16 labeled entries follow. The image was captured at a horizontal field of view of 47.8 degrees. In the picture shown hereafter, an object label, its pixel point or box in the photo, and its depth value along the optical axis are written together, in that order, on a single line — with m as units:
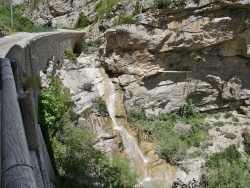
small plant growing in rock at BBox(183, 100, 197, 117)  17.58
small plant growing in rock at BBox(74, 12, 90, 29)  27.33
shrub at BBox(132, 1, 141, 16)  17.20
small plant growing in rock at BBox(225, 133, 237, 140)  15.56
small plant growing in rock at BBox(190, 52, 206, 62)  16.65
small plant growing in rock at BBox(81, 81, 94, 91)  15.99
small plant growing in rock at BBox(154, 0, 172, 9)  15.78
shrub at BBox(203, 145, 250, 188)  12.38
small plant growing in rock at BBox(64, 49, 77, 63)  18.73
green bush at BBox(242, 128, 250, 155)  14.78
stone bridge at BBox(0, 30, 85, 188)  1.81
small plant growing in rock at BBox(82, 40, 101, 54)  21.02
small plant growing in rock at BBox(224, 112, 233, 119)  17.42
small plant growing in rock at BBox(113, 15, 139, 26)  16.47
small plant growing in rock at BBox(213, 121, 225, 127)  16.66
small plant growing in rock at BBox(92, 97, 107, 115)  14.67
